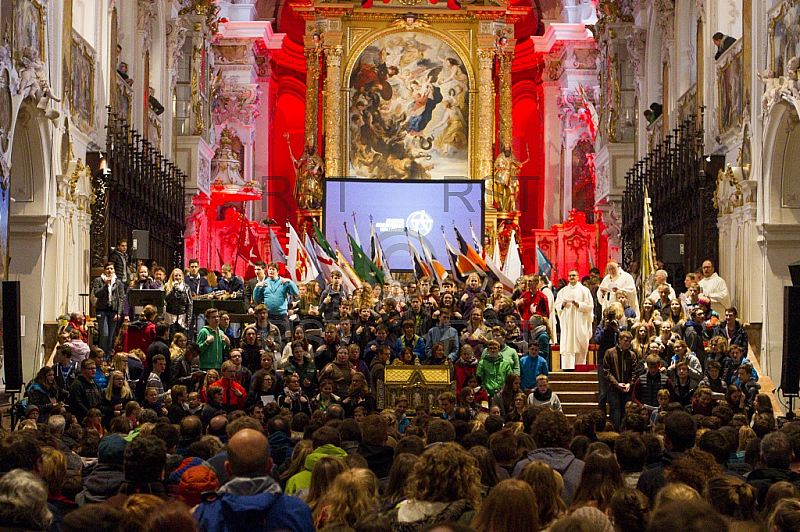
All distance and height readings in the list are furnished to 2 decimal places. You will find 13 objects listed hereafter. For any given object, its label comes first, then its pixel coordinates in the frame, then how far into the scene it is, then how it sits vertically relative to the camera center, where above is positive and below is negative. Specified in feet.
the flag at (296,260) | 83.97 +0.45
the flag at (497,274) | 78.38 -0.44
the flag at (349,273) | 78.02 -0.39
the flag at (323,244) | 83.56 +1.64
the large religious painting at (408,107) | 117.39 +15.58
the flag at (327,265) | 77.25 +0.13
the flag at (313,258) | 77.88 +0.60
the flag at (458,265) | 78.99 +0.14
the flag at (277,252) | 87.86 +1.16
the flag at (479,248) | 100.22 +1.59
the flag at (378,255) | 88.58 +0.91
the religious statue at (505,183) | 114.42 +8.02
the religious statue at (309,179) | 113.70 +8.32
